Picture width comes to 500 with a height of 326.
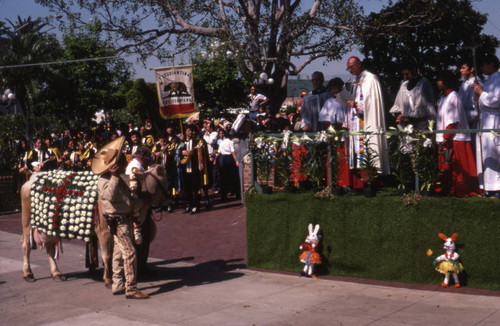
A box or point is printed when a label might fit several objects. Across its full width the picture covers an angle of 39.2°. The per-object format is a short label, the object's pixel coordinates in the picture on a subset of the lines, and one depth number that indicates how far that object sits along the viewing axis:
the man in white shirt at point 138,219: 8.99
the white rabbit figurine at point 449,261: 8.33
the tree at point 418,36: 20.03
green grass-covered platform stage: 8.34
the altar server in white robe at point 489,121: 8.71
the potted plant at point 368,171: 9.26
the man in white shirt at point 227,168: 17.25
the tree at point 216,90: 35.19
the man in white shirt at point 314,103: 11.66
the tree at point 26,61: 33.56
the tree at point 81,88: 37.94
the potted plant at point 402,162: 8.95
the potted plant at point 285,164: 10.09
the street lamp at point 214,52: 20.62
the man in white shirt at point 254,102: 15.58
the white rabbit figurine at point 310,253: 9.46
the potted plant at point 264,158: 10.32
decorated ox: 9.20
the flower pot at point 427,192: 8.78
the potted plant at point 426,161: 8.70
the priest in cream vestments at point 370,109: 9.80
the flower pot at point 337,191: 9.59
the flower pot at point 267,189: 10.35
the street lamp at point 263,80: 20.02
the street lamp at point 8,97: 33.84
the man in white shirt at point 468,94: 9.67
